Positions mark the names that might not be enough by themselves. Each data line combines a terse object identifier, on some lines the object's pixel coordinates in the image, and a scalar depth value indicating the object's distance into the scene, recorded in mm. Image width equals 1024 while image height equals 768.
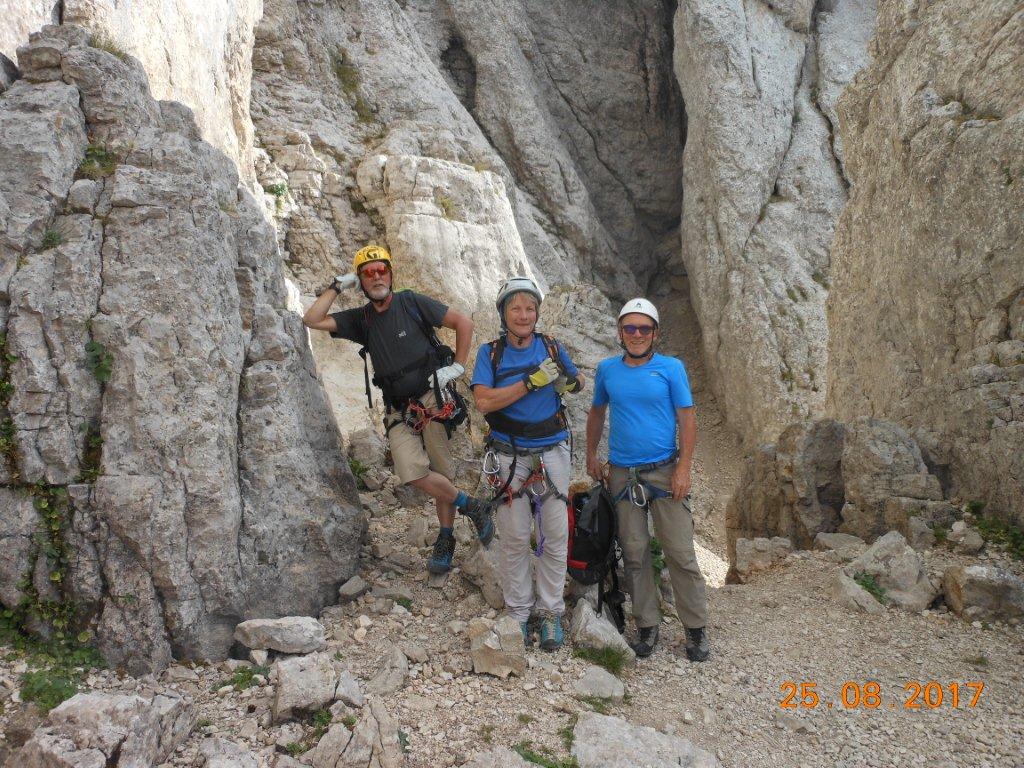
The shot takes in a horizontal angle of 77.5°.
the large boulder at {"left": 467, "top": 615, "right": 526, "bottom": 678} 5629
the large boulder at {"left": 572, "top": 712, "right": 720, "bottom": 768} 4703
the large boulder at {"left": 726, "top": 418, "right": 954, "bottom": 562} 9227
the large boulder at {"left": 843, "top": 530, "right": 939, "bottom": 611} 7293
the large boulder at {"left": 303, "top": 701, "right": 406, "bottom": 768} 4461
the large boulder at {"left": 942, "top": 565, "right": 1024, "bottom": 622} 6797
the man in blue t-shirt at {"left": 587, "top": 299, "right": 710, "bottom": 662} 6160
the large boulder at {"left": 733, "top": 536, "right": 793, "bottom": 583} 9719
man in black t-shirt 6797
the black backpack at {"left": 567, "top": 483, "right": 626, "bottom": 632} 6488
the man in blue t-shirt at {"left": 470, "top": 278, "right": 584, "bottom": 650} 5965
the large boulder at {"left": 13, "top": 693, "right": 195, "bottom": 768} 3906
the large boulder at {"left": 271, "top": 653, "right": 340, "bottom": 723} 4773
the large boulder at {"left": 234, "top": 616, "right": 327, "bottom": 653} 5578
